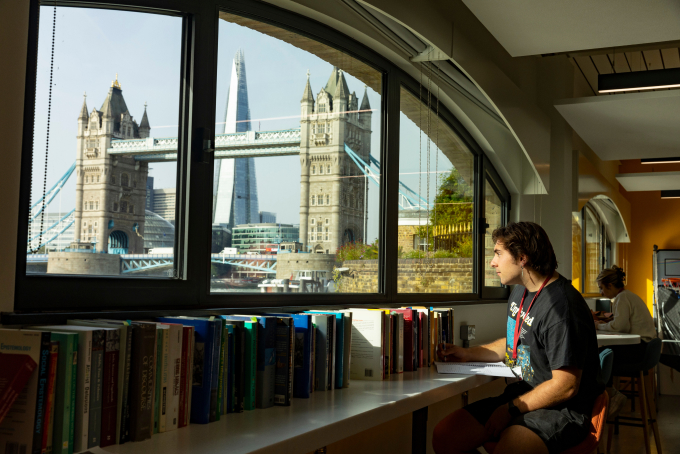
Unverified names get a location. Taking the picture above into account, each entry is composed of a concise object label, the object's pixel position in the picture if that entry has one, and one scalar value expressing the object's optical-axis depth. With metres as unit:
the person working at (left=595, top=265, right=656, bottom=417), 5.59
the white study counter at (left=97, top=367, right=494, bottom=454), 1.57
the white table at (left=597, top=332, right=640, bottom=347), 4.66
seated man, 2.36
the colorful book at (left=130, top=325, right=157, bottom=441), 1.61
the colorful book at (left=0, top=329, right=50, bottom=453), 1.39
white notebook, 2.88
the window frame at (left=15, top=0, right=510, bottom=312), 1.83
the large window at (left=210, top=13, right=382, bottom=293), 2.70
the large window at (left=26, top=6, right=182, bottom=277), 2.00
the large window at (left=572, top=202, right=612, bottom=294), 8.88
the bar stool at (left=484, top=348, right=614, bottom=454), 2.45
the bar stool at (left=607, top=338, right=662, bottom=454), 4.66
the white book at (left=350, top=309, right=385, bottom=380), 2.72
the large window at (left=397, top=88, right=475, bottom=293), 4.09
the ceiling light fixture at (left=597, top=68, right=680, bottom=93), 4.60
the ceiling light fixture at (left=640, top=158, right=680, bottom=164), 7.82
